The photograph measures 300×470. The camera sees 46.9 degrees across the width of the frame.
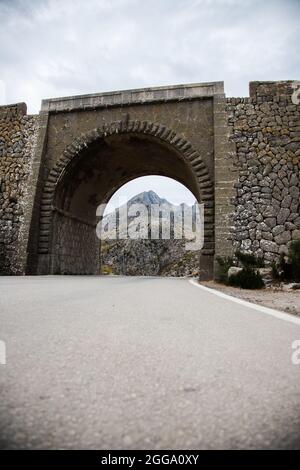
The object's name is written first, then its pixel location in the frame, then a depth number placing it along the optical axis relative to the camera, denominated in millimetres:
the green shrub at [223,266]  10484
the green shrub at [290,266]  9023
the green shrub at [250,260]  10969
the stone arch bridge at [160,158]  12633
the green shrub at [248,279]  8219
